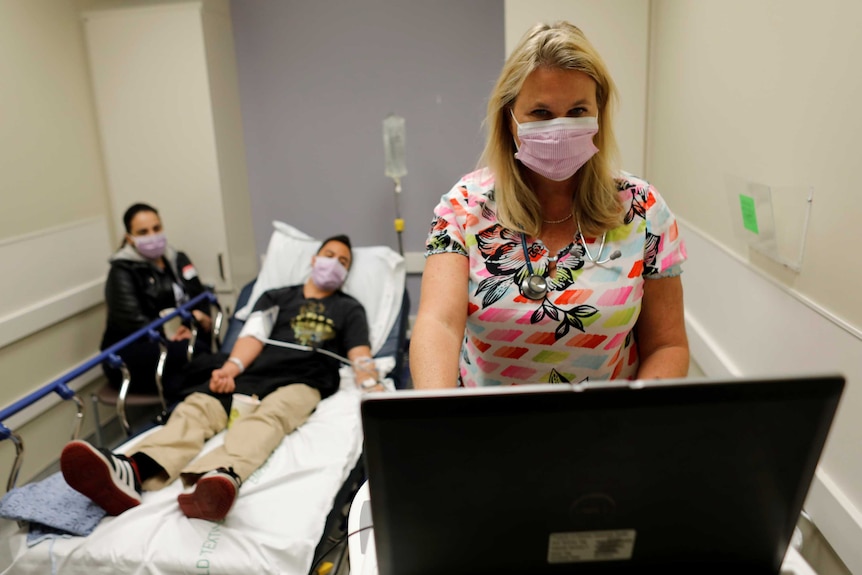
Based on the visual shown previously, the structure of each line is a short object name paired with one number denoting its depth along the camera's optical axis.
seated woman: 2.76
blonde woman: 1.09
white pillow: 3.14
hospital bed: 1.73
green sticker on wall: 1.61
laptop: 0.56
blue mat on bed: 1.81
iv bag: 3.31
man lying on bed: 1.84
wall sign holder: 1.37
